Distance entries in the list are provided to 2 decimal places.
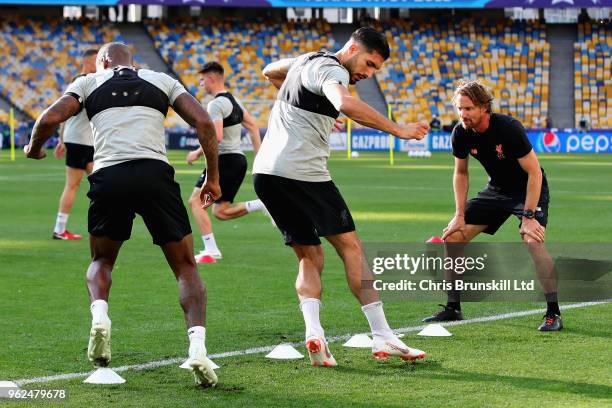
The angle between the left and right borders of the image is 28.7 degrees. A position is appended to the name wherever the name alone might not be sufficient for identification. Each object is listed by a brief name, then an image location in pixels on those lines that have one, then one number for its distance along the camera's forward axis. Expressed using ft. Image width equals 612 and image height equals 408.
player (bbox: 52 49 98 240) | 52.06
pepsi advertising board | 155.12
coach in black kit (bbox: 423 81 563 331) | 28.66
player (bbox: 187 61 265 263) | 43.14
